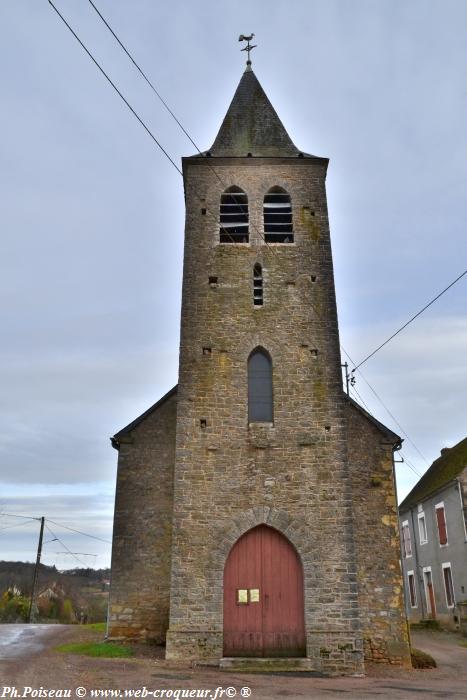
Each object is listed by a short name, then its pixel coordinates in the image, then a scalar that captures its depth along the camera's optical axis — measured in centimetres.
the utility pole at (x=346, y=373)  2165
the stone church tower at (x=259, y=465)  1264
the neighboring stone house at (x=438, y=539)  2458
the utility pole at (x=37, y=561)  3291
